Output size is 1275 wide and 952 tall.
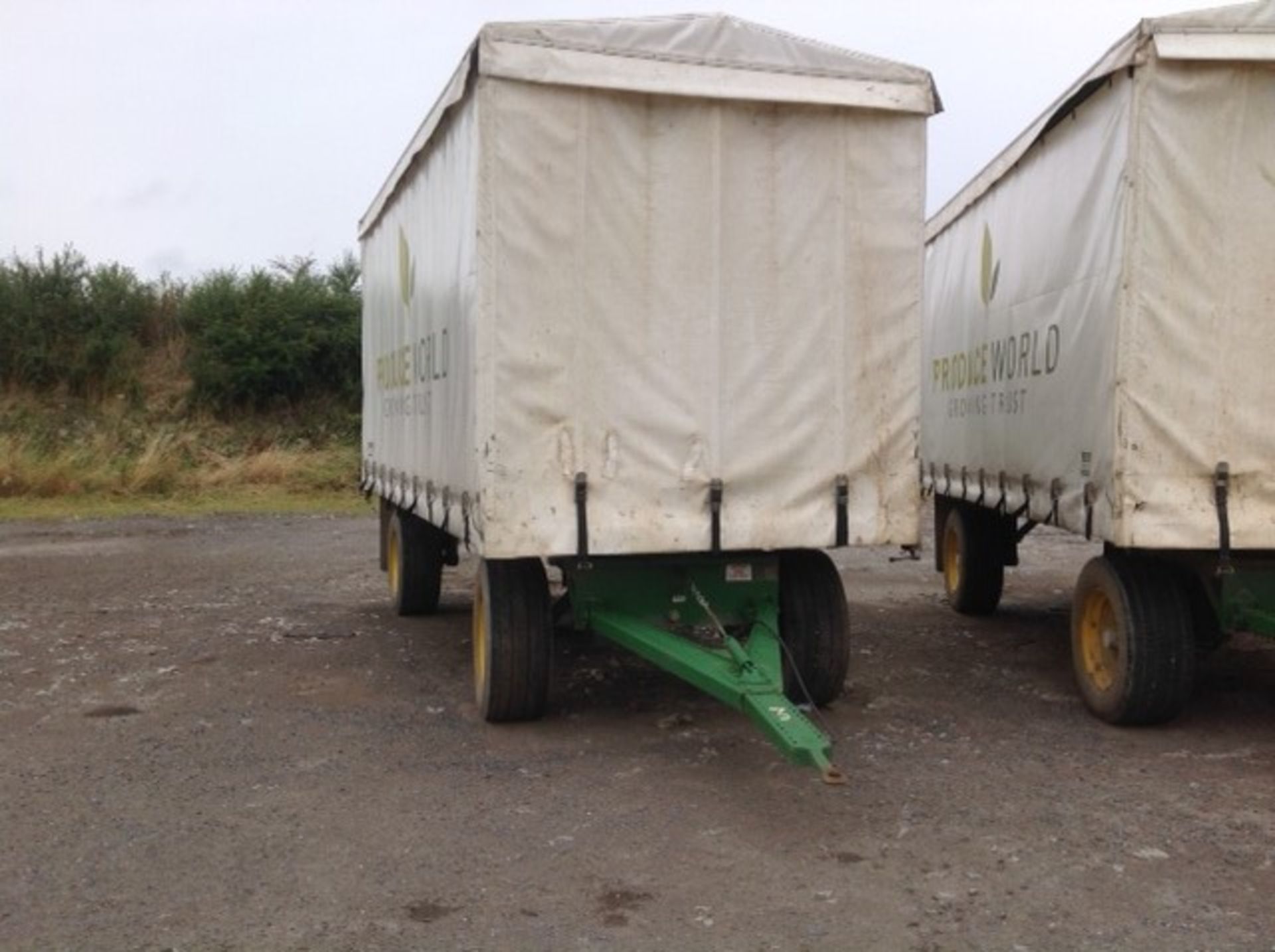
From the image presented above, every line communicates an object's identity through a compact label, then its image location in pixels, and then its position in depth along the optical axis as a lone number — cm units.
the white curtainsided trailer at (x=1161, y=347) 635
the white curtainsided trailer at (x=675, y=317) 635
